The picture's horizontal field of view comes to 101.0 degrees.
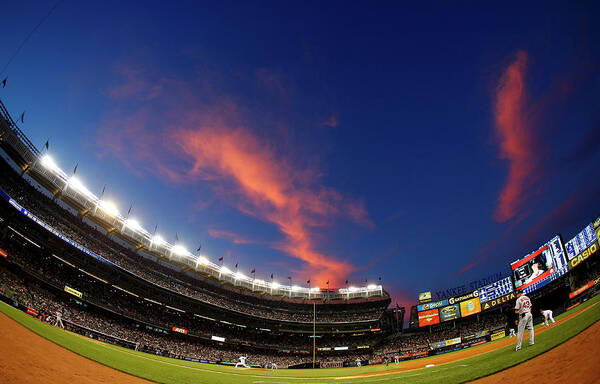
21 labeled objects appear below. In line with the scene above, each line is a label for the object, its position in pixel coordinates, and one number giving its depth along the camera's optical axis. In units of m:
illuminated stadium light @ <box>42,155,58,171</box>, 33.50
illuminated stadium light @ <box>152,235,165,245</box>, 47.75
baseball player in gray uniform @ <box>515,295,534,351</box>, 8.00
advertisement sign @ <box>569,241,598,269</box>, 26.36
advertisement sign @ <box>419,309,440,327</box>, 48.62
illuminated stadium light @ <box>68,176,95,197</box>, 36.81
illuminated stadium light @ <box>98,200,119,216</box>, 40.41
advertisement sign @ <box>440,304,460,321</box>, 46.38
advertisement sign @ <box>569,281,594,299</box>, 25.46
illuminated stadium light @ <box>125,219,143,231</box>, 43.99
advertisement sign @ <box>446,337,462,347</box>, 40.56
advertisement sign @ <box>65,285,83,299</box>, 31.04
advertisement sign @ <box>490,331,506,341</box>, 34.39
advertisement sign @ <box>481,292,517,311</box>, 38.74
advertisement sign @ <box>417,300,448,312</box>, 48.91
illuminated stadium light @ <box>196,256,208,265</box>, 52.96
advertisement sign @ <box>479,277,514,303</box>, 40.12
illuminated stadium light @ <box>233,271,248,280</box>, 58.78
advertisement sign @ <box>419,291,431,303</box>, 53.19
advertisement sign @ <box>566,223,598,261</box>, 27.00
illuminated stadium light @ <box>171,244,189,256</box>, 50.69
